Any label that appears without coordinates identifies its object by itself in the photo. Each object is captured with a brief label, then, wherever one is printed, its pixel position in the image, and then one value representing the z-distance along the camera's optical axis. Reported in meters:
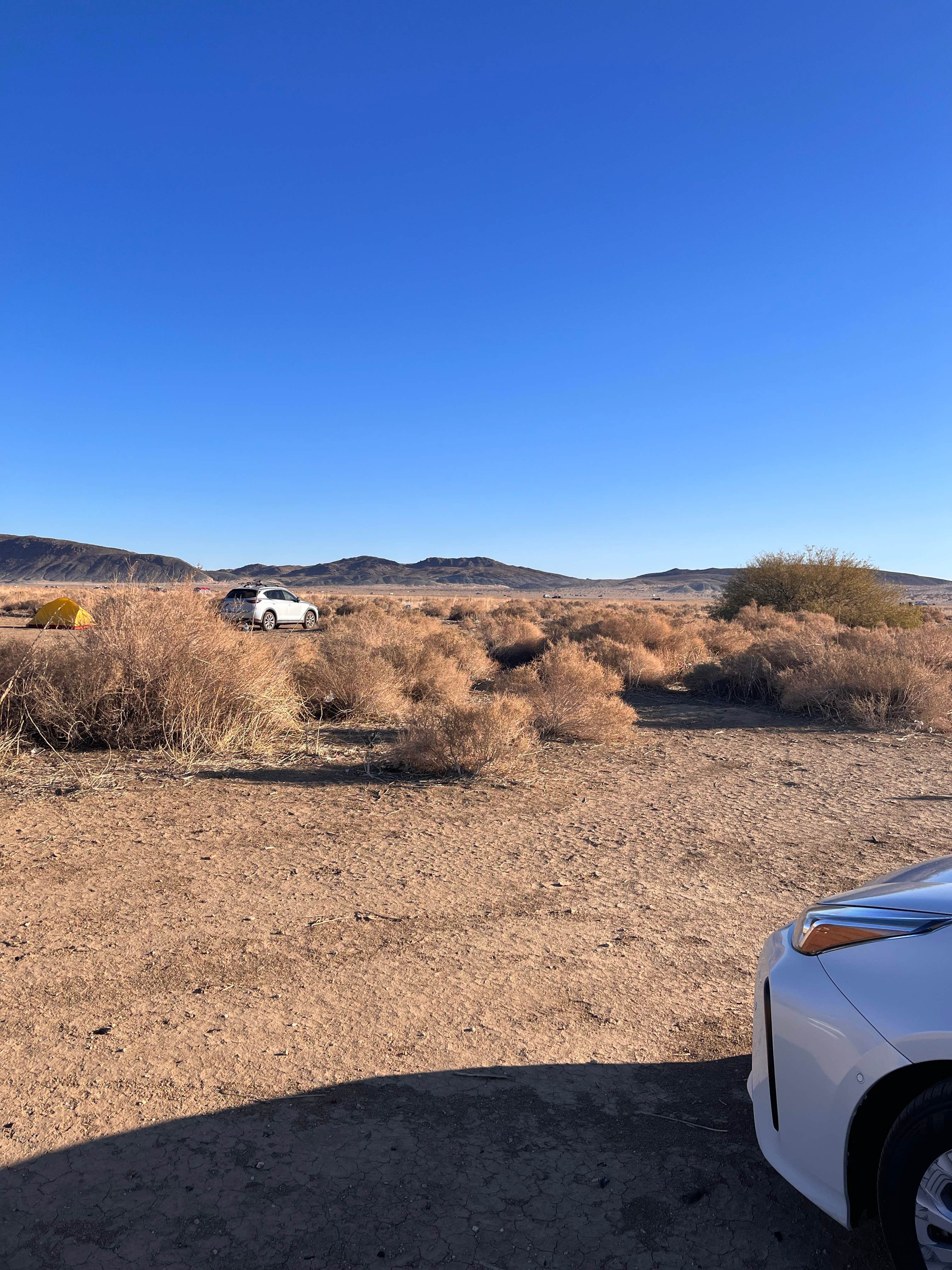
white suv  25.66
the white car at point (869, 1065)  1.85
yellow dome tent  21.16
